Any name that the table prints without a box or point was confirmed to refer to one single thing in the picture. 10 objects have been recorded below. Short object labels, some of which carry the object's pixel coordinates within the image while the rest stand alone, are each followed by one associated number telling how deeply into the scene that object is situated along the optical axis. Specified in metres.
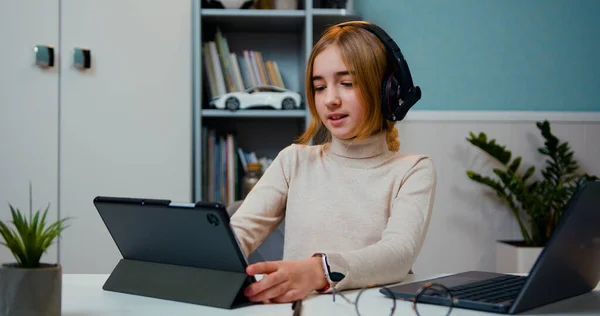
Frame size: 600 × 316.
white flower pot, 2.74
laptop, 0.88
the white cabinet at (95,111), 2.53
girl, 1.38
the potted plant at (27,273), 0.81
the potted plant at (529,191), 2.75
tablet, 0.92
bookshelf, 2.62
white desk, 0.94
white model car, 2.65
